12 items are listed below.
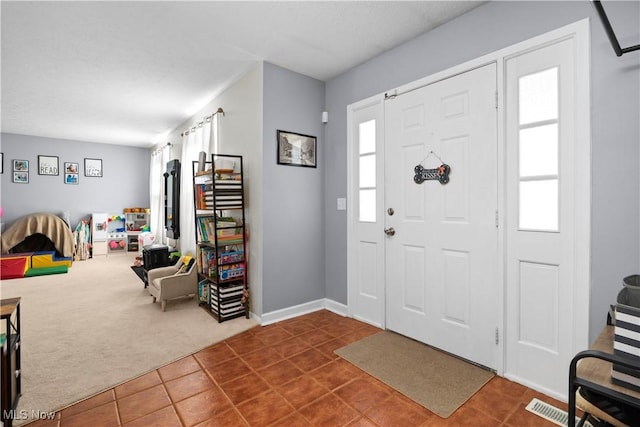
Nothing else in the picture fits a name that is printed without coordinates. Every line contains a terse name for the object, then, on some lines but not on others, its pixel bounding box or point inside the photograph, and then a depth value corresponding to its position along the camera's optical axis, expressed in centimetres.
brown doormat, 193
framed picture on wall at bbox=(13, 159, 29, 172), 645
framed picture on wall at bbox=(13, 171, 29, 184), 648
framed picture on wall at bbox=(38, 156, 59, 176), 670
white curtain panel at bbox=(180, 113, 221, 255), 429
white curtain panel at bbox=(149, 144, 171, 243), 657
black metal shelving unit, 325
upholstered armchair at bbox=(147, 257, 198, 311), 357
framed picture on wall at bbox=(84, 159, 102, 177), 721
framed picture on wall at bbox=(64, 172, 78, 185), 698
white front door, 223
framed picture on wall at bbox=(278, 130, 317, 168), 330
